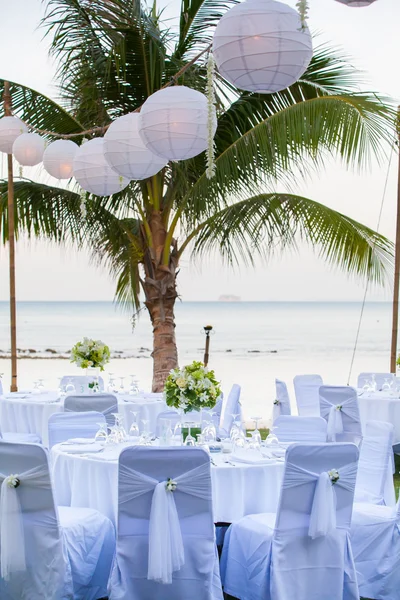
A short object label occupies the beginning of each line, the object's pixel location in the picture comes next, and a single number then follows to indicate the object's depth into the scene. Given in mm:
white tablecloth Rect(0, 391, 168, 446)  7152
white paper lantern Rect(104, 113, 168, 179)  4934
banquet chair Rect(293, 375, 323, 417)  8352
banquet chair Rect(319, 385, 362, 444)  6895
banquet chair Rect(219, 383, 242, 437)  6831
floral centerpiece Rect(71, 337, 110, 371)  7543
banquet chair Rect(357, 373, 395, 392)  8891
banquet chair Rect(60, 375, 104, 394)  7934
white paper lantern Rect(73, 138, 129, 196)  5469
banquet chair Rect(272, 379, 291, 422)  8141
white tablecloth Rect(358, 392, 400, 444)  7656
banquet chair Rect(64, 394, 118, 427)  6258
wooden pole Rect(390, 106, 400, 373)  9031
